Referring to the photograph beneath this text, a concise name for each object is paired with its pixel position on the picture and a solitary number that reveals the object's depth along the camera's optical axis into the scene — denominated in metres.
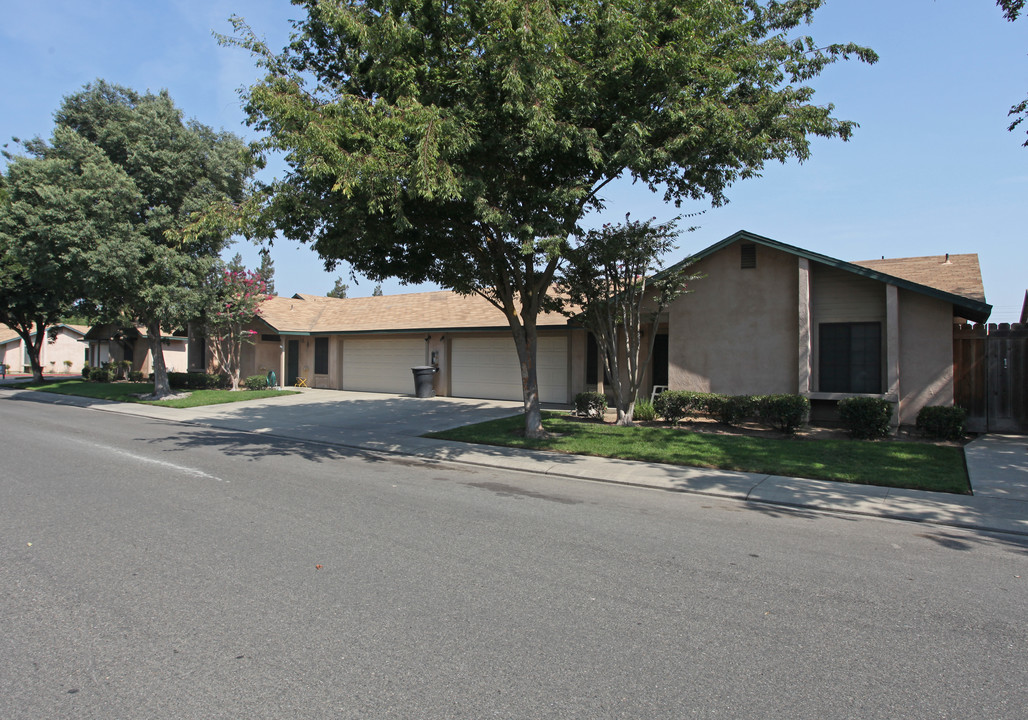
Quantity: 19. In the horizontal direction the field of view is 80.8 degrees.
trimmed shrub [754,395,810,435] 12.79
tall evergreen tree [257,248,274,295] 83.22
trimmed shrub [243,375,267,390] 25.50
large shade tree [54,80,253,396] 19.64
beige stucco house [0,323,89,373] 47.66
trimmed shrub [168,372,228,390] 26.30
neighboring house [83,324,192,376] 34.44
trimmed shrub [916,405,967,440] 12.03
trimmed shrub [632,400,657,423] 15.11
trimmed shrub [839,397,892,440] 12.16
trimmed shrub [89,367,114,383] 32.25
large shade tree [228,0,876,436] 9.18
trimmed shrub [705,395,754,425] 13.60
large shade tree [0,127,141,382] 18.52
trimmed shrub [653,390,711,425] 14.26
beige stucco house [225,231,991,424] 13.19
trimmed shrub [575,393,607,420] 15.85
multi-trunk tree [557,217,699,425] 12.99
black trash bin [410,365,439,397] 22.36
